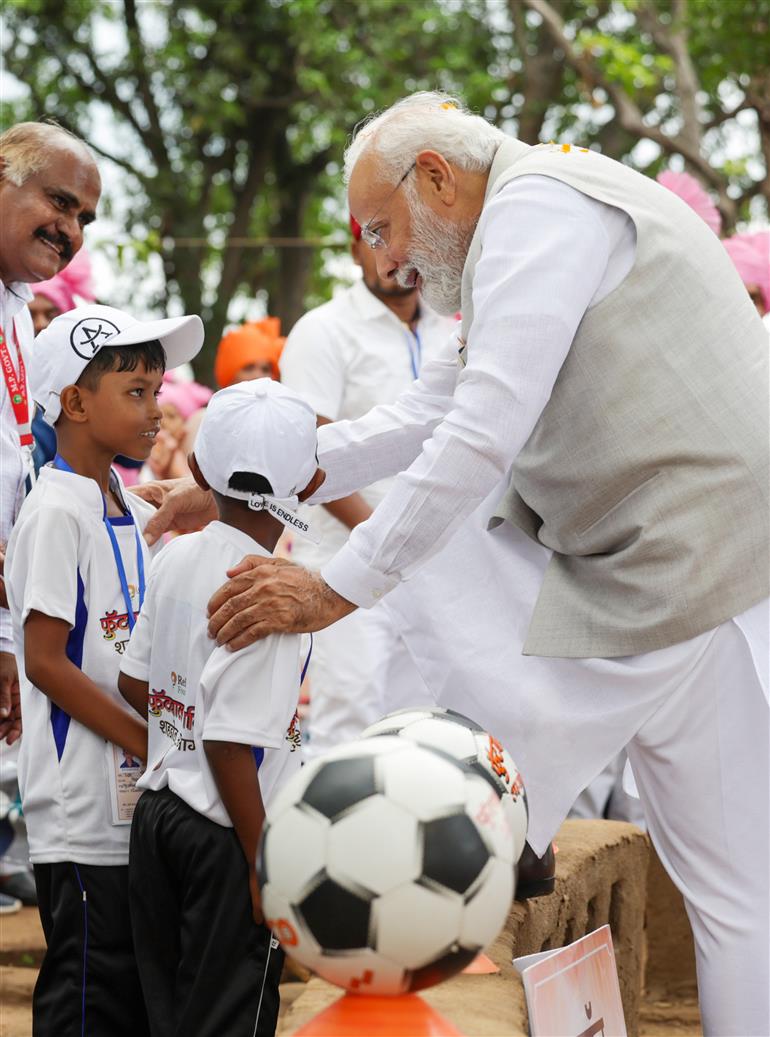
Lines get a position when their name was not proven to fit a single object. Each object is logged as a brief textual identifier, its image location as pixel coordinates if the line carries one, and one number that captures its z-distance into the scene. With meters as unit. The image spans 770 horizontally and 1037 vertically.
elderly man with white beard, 2.82
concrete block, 2.73
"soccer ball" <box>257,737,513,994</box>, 1.93
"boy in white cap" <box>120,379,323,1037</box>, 2.68
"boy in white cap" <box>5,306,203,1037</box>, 2.95
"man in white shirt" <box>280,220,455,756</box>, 5.04
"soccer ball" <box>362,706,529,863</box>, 2.28
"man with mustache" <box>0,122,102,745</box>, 3.62
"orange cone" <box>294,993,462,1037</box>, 2.03
